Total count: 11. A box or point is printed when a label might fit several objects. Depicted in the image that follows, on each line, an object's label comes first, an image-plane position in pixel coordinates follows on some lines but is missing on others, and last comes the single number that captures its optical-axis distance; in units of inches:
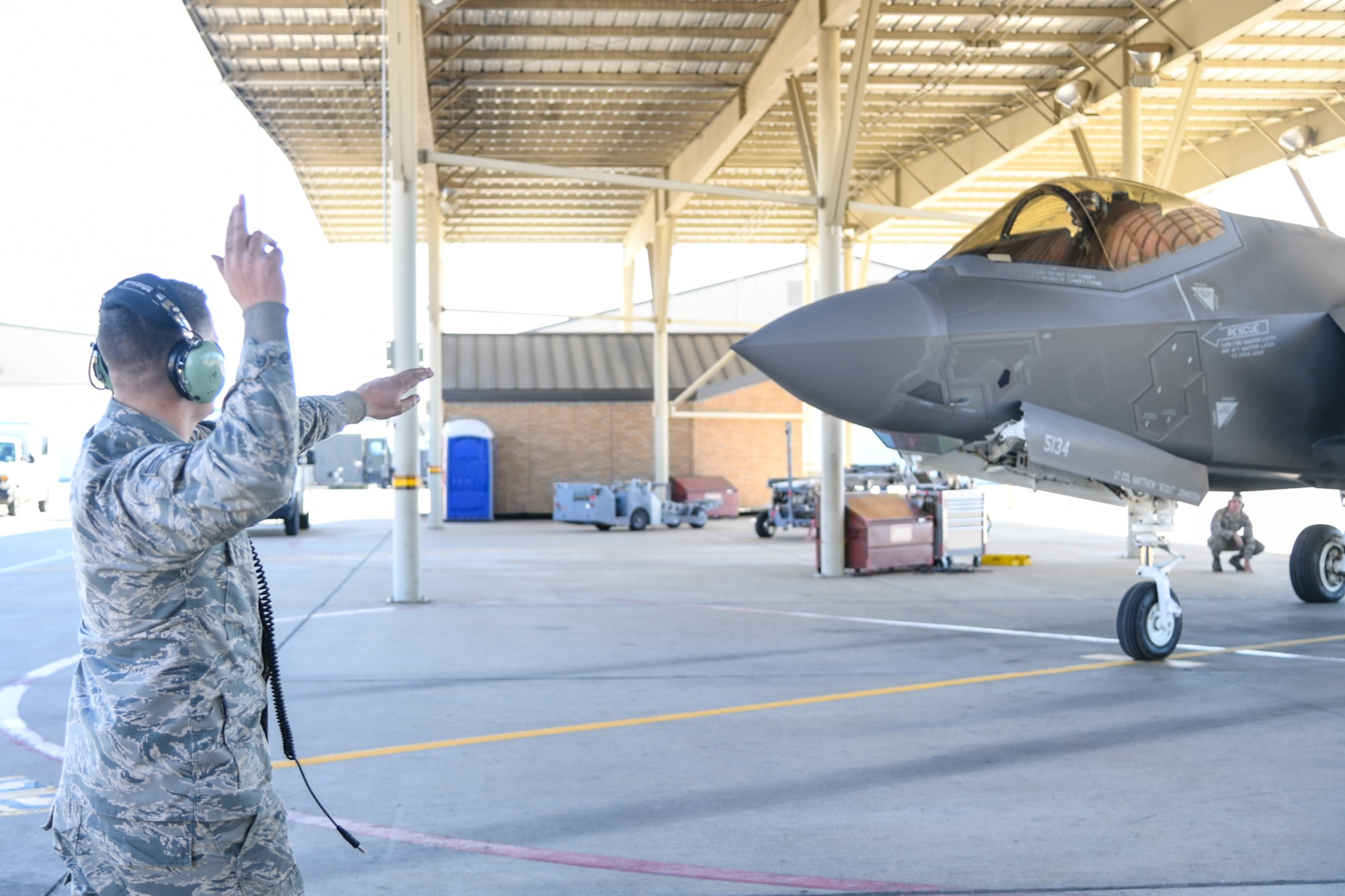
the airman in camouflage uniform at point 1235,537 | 633.0
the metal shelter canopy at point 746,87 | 717.3
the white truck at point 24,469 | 1124.5
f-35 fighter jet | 287.3
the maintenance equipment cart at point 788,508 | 922.7
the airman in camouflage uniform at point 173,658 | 79.0
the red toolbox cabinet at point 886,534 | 623.2
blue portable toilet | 1217.4
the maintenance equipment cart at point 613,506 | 1057.5
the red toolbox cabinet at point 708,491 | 1197.1
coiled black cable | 97.7
